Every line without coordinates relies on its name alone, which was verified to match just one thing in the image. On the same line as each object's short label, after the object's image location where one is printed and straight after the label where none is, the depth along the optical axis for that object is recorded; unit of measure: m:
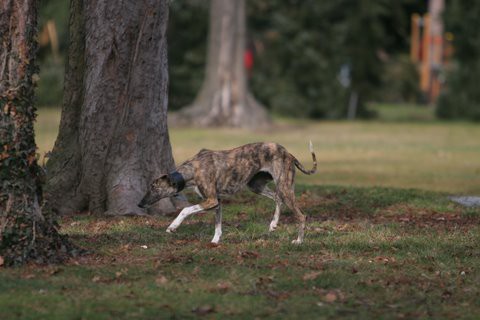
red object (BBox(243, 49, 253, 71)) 94.56
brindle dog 21.91
